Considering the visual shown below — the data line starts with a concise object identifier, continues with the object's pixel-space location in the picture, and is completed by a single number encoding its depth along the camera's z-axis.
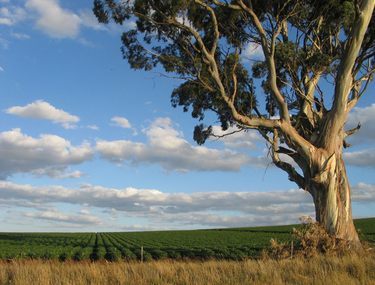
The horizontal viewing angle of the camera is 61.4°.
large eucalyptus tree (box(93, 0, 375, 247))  11.03
